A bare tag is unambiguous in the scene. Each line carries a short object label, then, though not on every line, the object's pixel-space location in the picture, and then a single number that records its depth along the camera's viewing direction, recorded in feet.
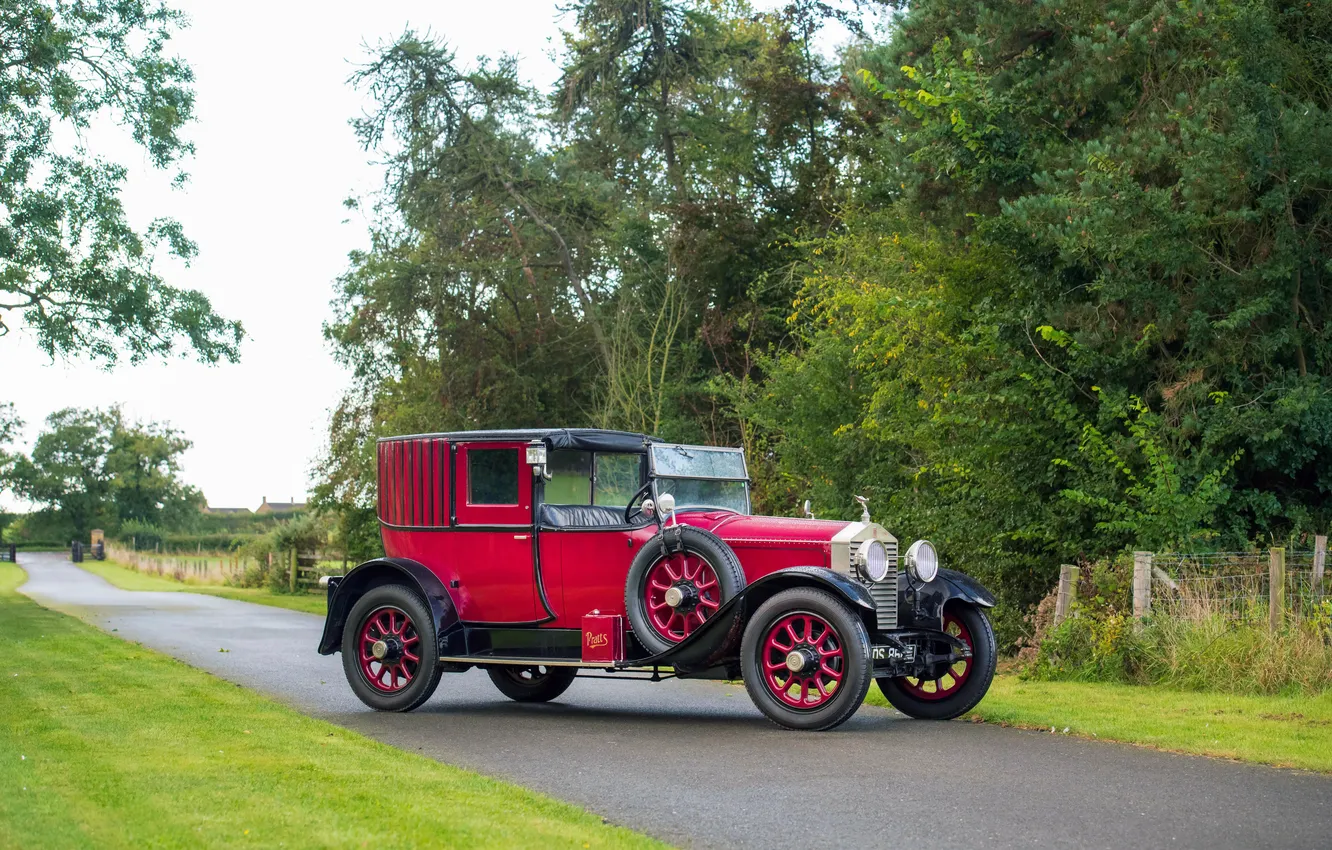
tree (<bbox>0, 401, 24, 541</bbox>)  345.92
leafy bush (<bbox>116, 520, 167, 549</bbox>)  336.70
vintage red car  33.40
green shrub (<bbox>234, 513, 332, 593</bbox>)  136.87
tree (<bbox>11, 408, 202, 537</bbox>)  384.06
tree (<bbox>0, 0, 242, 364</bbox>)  88.63
